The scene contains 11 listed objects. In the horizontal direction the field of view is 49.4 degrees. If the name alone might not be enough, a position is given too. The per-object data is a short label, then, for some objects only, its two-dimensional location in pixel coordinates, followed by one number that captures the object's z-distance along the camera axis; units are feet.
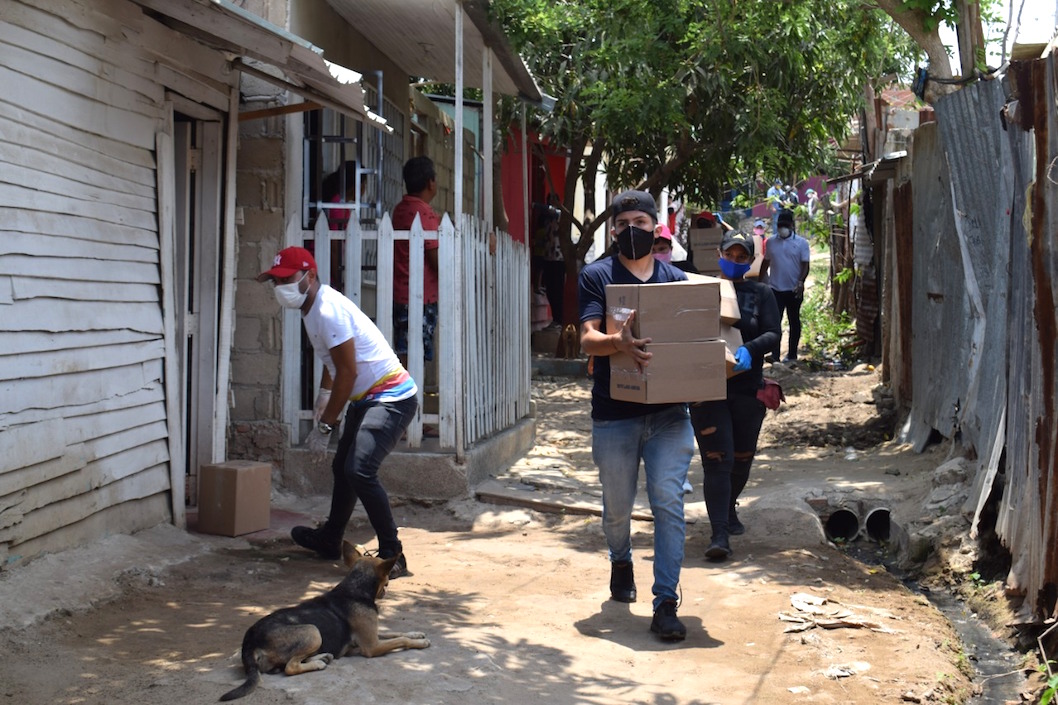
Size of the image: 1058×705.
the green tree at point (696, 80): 39.50
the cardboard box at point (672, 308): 15.74
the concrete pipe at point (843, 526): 24.12
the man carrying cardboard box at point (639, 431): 16.30
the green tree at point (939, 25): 26.96
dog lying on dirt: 13.33
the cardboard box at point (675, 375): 15.75
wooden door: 23.09
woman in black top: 20.83
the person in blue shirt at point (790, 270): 47.91
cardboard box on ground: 21.13
